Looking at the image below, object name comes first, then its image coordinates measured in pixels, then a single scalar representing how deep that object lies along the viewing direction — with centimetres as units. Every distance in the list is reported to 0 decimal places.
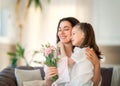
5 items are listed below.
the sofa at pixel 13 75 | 295
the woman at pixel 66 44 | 221
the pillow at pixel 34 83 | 298
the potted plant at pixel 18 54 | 468
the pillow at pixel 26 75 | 309
